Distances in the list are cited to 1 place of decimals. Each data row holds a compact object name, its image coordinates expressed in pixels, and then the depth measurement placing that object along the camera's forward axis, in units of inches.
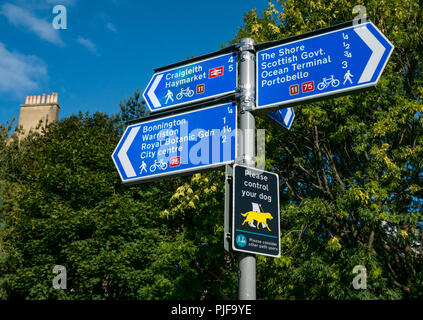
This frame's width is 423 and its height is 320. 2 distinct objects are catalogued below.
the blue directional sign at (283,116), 167.0
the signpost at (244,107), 138.6
